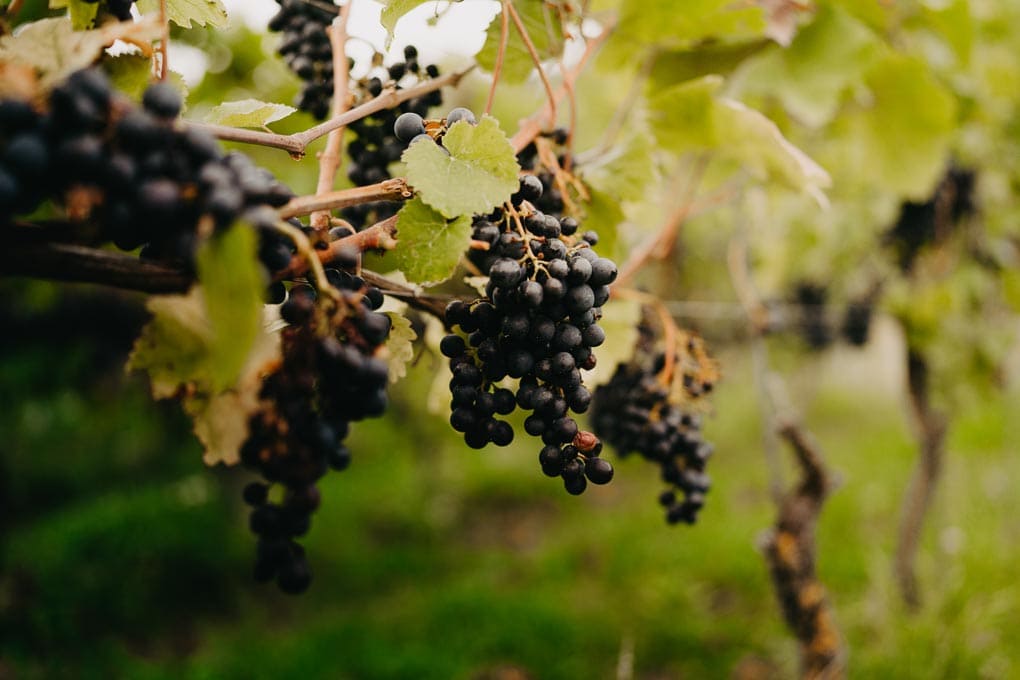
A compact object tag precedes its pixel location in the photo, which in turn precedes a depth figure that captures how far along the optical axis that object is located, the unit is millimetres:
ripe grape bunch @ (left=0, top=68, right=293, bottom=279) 477
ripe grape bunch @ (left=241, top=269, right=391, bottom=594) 523
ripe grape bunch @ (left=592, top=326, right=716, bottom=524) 767
